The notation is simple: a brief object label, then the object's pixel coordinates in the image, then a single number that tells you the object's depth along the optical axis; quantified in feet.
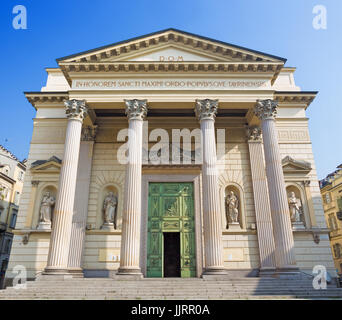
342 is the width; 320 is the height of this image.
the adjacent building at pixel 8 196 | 116.57
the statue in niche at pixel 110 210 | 57.62
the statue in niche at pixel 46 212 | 57.16
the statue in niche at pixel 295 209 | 57.67
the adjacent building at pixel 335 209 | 126.00
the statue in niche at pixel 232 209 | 58.03
